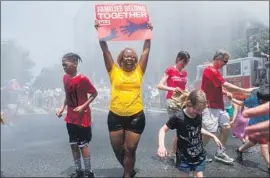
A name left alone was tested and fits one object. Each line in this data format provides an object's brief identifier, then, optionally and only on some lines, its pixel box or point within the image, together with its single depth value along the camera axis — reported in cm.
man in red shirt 320
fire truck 889
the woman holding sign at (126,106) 242
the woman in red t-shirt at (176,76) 333
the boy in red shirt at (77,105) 281
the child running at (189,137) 218
